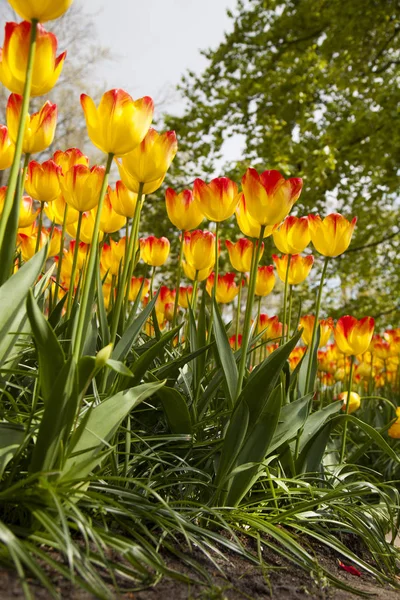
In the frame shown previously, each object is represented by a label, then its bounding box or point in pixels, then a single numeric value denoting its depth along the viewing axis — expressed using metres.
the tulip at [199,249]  2.05
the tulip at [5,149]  1.51
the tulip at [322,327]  2.57
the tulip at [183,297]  2.70
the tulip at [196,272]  2.18
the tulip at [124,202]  1.78
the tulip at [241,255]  2.13
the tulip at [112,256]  2.24
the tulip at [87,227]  1.88
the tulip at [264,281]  2.40
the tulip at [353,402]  2.19
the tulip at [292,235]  1.90
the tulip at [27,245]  2.20
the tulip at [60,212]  1.86
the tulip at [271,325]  2.84
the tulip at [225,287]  2.55
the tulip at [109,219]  1.81
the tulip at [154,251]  2.23
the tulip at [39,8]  1.04
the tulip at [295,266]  2.16
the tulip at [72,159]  1.69
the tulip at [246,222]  1.59
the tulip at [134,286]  2.58
